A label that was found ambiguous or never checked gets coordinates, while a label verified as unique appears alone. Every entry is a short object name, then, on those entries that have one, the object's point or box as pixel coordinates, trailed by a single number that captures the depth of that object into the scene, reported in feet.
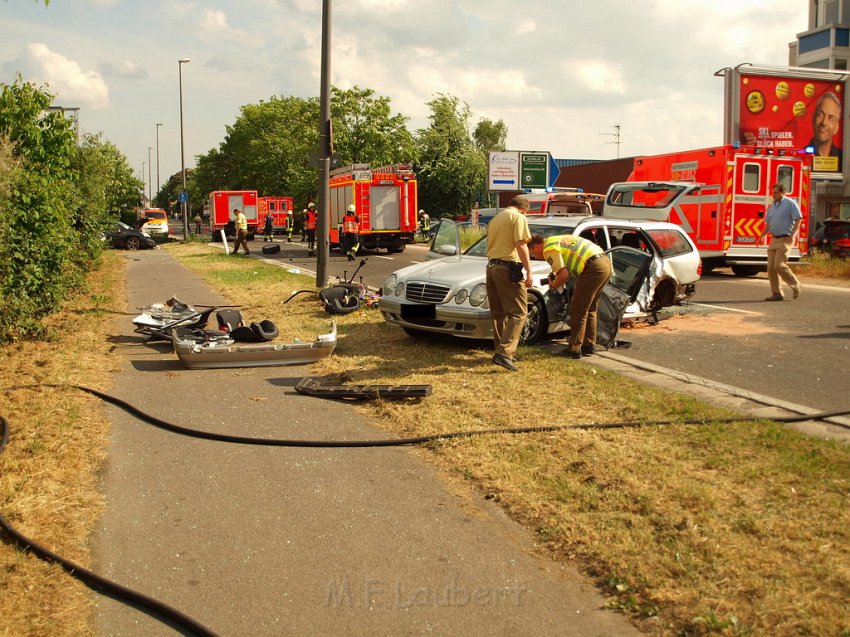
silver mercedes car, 29.89
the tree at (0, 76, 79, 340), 30.81
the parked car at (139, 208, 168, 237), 166.30
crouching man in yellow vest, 27.96
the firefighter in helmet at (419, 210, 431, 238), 137.75
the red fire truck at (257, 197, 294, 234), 190.19
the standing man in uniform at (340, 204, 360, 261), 83.10
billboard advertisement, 89.76
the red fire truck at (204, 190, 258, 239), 164.04
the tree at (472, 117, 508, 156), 285.23
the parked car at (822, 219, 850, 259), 72.08
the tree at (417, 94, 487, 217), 167.12
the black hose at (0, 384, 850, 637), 11.57
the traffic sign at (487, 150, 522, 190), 140.97
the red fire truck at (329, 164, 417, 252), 100.27
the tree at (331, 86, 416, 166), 181.06
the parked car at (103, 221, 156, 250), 121.08
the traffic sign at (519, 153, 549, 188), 143.33
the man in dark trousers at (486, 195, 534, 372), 26.61
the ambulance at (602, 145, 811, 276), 61.93
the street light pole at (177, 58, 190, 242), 153.55
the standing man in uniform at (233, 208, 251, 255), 94.94
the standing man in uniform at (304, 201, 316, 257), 101.65
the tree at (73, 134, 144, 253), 67.41
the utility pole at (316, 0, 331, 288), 49.80
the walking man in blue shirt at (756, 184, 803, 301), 46.47
